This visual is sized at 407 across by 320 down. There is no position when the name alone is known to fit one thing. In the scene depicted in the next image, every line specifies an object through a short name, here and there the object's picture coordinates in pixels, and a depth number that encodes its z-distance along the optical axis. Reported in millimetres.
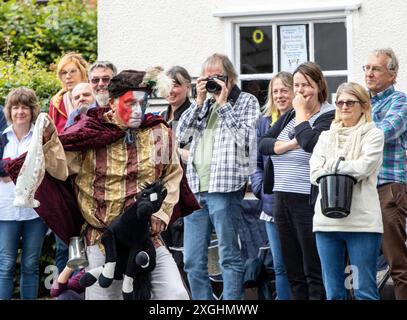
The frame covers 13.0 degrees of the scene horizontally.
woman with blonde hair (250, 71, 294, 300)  13926
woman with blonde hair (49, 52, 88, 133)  15786
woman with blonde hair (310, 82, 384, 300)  12472
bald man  15341
